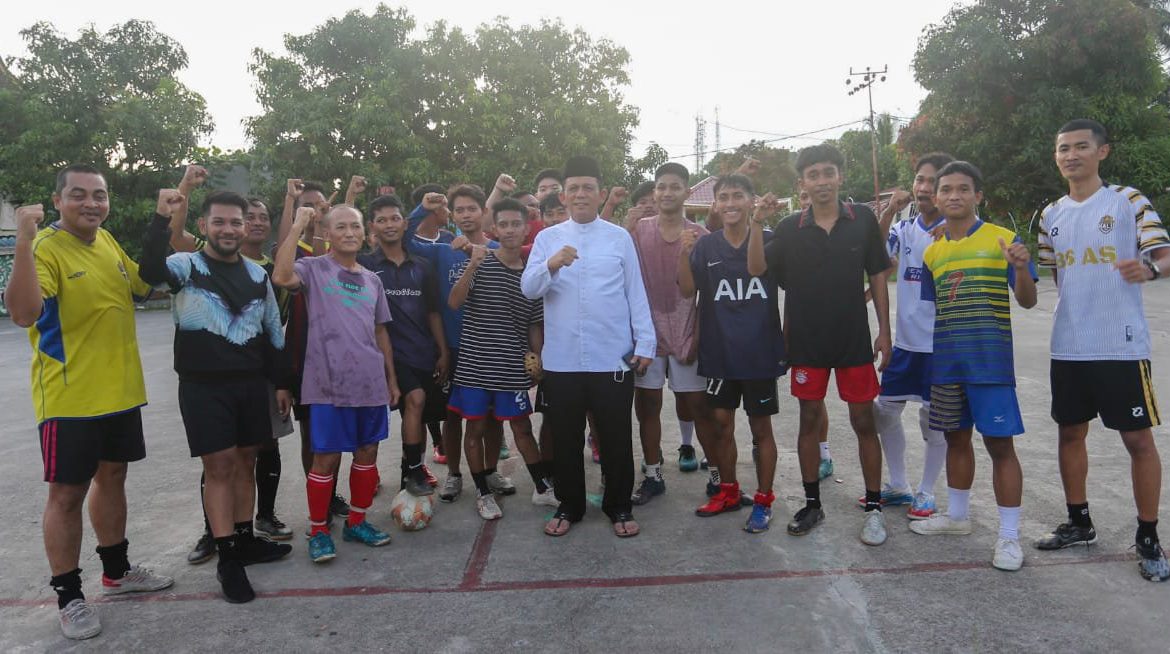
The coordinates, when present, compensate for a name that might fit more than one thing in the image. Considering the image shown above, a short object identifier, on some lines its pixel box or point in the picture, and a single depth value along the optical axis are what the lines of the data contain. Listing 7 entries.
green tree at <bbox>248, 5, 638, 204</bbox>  19.17
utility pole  35.47
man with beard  3.32
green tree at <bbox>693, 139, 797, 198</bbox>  39.28
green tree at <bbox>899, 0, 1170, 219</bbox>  19.73
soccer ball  4.08
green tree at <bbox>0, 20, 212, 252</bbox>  20.23
